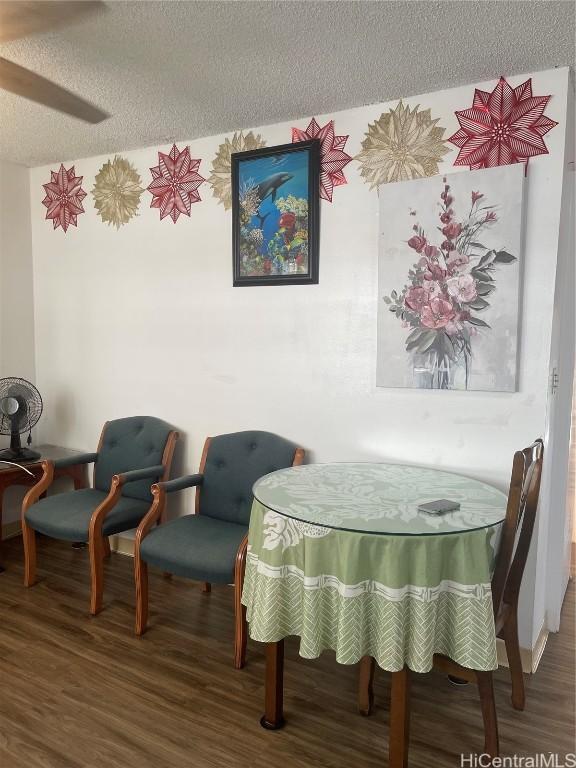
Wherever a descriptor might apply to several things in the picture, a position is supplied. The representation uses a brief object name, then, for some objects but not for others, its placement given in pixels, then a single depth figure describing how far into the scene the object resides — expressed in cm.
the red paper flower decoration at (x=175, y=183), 331
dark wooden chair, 185
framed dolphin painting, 293
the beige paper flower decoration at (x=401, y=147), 261
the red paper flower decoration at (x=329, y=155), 284
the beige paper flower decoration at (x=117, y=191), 353
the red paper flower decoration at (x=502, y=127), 238
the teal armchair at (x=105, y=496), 293
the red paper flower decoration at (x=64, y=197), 376
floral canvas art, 246
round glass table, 175
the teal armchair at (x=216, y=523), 247
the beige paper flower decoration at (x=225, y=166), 311
